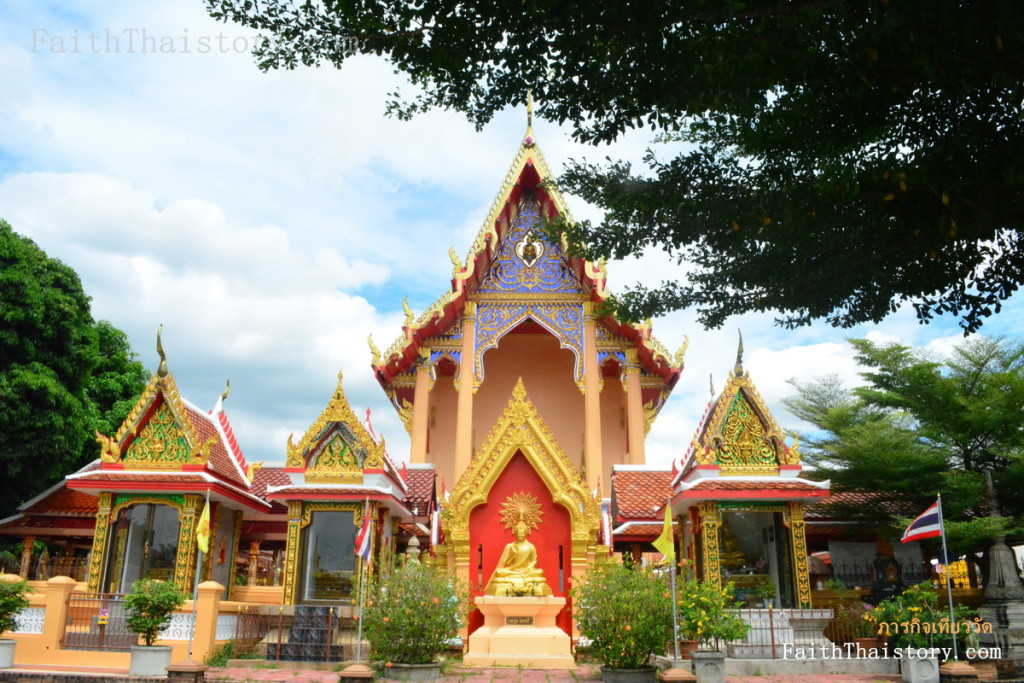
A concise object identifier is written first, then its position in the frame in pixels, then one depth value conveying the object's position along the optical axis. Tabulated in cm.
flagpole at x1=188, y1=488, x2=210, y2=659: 991
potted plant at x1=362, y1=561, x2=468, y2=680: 906
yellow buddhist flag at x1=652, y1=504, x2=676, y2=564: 919
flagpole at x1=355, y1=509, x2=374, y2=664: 890
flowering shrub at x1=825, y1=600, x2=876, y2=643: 1042
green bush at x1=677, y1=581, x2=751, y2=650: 880
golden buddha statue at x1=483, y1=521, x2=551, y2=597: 1092
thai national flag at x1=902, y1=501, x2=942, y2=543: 968
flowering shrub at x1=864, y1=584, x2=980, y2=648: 941
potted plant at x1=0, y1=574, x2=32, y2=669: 964
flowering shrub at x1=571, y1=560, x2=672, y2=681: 859
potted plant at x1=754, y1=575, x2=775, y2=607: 1139
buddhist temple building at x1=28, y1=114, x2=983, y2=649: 1150
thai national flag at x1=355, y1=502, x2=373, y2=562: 1011
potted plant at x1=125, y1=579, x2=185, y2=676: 933
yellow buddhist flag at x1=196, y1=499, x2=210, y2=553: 1019
